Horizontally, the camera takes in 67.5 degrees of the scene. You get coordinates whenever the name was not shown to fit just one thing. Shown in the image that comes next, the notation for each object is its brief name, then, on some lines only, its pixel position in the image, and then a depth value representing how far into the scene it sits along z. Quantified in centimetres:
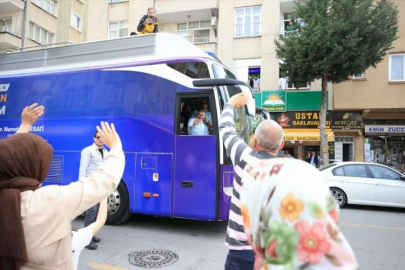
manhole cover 459
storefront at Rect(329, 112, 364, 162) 1792
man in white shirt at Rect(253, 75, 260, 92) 1958
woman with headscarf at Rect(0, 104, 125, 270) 140
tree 1423
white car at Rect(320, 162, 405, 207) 915
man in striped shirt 221
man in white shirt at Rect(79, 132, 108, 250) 534
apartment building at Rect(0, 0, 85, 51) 2244
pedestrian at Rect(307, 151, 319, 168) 1764
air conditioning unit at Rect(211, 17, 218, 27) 2053
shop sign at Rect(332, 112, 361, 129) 1786
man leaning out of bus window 583
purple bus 576
